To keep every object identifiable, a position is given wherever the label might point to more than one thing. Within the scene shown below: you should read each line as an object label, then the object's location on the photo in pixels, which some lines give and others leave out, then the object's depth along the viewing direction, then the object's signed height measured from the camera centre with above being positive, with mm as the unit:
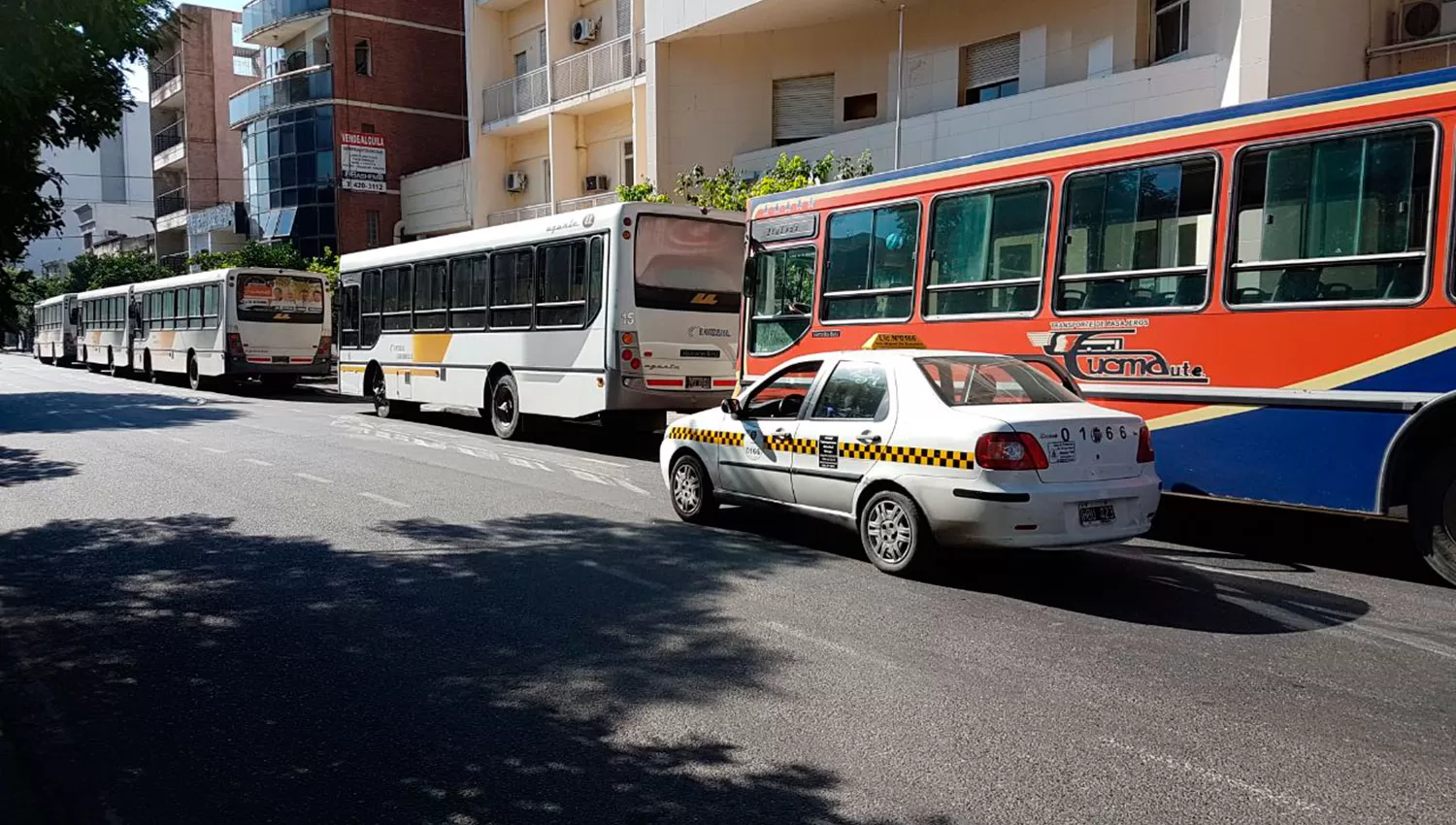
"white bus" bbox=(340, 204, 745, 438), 14062 +282
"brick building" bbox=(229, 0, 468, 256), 43250 +8678
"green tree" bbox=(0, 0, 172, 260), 5543 +1413
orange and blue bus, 6848 +504
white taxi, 6496 -693
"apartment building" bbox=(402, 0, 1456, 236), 15172 +5050
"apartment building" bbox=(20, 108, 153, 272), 89250 +12093
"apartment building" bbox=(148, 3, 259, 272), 58031 +10976
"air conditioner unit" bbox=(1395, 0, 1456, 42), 14602 +4505
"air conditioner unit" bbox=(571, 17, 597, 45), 29656 +8126
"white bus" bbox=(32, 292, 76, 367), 44594 -362
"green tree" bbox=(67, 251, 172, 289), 56250 +2758
